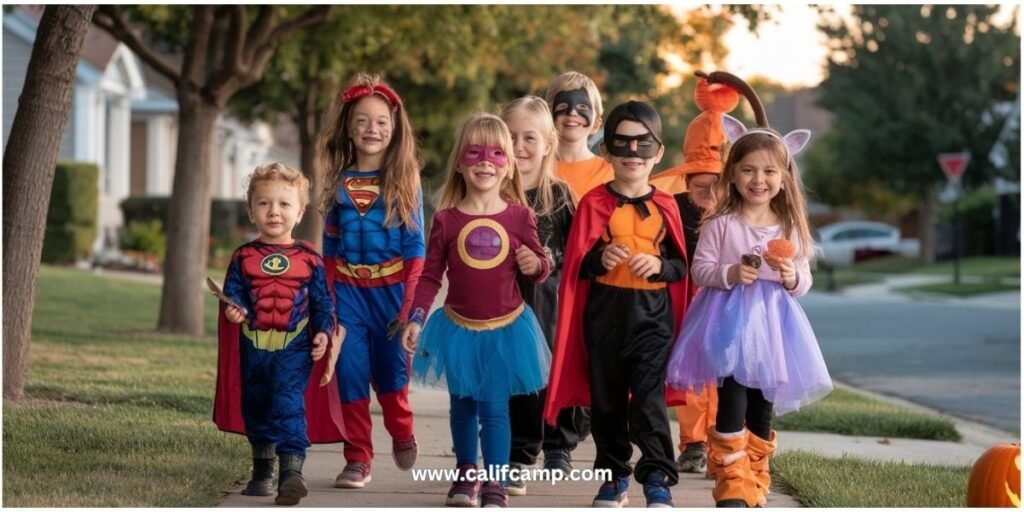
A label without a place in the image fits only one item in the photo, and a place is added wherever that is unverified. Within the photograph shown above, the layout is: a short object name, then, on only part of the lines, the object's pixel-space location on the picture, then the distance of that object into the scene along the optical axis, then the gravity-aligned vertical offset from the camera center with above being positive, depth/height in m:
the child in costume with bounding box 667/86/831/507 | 6.11 -0.14
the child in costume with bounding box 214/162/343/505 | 6.34 -0.21
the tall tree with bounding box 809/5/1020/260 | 44.59 +5.97
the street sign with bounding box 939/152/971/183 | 30.86 +2.53
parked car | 48.31 +1.52
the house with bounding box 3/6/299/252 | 28.94 +3.66
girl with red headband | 6.70 +0.11
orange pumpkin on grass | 6.31 -0.77
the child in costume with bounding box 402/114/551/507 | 6.23 -0.13
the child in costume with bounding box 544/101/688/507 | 6.20 -0.11
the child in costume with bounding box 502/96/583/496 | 6.89 +0.35
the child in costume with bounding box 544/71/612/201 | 7.34 +0.75
